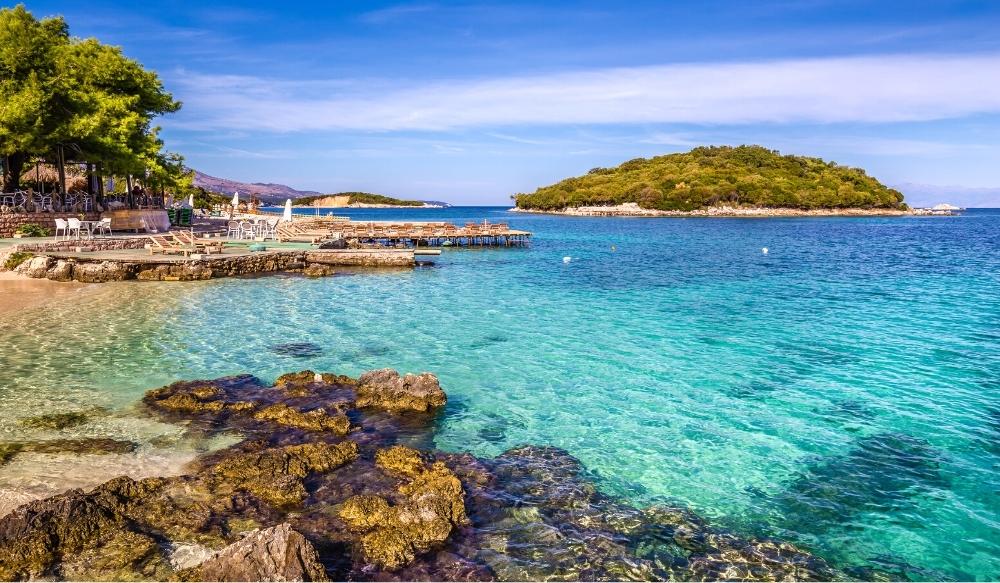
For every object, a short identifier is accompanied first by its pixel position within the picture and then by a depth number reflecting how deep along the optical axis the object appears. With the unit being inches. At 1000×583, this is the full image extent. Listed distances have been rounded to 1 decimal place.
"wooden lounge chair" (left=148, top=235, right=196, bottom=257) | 1024.9
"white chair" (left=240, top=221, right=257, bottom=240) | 1320.0
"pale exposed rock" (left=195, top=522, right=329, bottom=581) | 185.8
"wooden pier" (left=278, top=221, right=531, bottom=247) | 1553.9
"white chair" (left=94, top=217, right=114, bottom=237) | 1069.0
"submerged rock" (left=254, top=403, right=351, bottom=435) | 341.7
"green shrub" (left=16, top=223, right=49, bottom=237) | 1053.8
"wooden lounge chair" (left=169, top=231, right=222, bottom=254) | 1048.2
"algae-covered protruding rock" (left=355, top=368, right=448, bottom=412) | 383.6
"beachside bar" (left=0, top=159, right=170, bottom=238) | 1066.7
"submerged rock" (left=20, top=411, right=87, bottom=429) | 337.7
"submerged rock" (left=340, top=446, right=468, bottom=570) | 219.6
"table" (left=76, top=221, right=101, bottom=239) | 1069.3
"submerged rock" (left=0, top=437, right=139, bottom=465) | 301.4
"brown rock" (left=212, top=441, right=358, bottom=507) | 260.7
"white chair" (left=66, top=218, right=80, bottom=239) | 1004.6
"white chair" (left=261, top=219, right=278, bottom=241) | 1346.0
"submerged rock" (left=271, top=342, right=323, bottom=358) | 526.9
